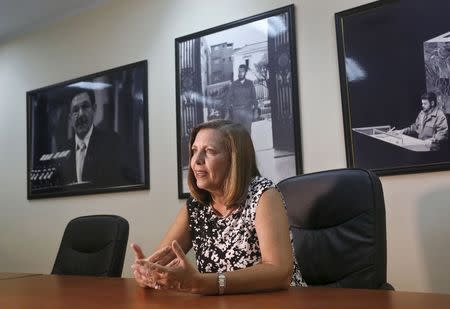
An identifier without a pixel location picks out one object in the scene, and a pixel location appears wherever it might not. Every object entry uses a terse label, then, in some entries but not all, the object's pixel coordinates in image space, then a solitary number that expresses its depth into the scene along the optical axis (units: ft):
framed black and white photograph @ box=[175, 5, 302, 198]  8.21
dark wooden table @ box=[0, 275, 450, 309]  3.27
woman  4.35
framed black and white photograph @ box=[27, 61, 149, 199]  10.33
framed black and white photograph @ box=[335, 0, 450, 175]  6.81
